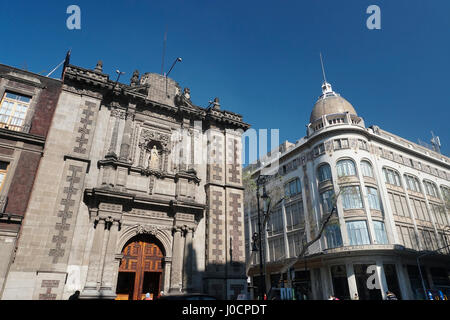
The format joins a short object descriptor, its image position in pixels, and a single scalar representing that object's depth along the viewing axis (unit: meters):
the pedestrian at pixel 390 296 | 14.46
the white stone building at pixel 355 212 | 29.84
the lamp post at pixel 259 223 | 14.06
